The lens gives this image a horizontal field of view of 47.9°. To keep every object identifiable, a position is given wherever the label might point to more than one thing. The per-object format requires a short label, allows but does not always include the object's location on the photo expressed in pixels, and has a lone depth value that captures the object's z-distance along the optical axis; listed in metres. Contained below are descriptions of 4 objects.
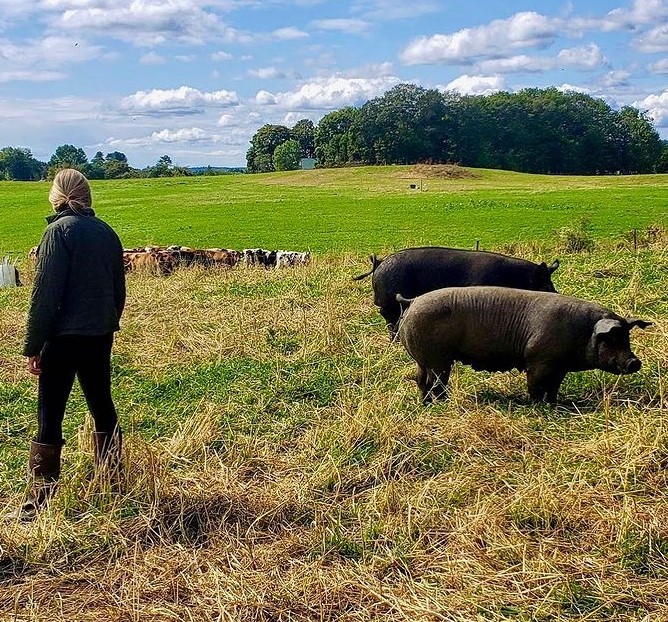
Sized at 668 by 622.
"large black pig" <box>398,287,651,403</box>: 6.43
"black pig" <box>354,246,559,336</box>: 8.92
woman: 4.68
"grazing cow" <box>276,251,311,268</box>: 15.45
